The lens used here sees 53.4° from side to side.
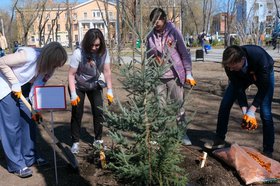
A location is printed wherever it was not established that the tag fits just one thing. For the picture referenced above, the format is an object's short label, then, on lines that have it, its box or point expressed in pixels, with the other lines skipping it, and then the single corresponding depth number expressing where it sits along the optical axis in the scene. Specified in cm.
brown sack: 256
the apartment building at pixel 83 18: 5855
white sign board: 263
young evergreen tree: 221
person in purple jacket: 311
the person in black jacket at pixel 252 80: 266
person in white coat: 257
